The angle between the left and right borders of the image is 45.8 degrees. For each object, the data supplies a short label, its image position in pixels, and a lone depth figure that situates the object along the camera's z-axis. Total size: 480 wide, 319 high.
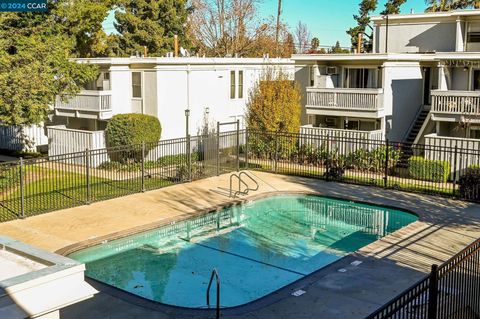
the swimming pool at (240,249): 13.73
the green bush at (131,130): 27.27
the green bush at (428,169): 24.14
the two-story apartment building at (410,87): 25.78
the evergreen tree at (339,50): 51.68
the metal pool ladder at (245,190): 22.16
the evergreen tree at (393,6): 51.75
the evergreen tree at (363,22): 54.72
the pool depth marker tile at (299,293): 12.41
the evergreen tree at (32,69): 20.61
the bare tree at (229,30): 49.38
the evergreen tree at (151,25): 59.03
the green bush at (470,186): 20.72
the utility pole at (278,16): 48.61
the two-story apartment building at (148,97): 28.88
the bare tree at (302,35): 78.00
